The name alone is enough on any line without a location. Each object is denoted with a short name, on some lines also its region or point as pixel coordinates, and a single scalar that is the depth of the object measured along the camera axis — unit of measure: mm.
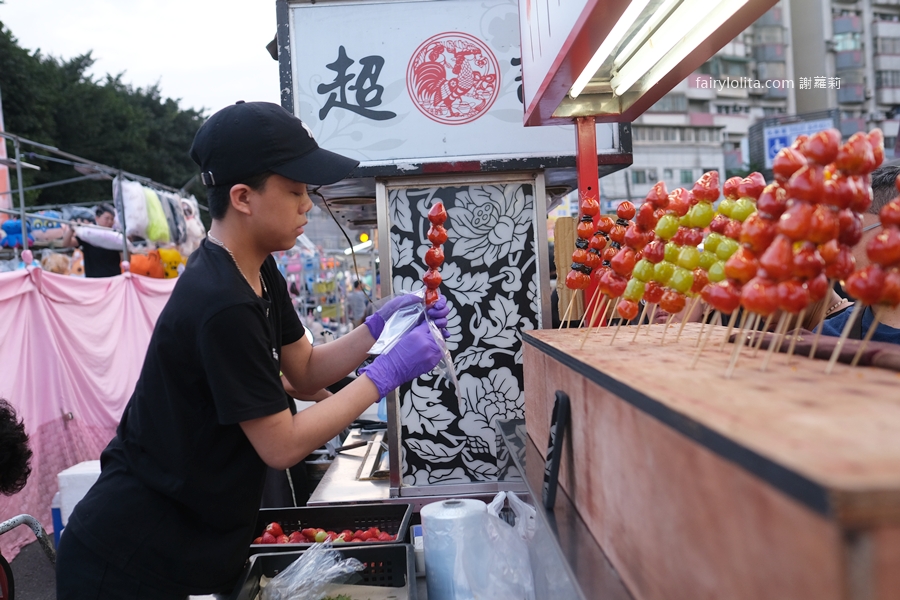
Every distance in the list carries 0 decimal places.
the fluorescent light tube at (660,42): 1850
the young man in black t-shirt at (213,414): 1924
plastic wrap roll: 2348
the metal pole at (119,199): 8953
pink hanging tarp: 5840
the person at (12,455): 2988
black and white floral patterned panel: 3854
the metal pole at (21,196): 7230
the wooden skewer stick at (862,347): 1223
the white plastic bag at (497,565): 2326
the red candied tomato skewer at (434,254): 2721
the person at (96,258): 9938
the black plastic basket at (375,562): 2539
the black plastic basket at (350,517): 3135
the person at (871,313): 2588
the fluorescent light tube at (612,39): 1832
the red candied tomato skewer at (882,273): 1224
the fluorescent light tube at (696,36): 1759
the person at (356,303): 19519
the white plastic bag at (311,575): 2361
